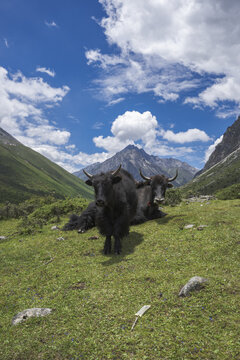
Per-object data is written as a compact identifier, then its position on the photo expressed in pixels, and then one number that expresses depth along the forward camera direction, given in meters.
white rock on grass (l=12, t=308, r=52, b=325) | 4.77
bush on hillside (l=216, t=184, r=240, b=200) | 21.62
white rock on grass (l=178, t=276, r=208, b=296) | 4.76
